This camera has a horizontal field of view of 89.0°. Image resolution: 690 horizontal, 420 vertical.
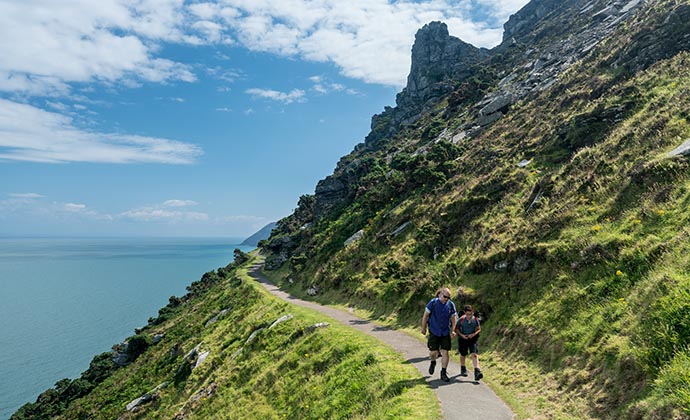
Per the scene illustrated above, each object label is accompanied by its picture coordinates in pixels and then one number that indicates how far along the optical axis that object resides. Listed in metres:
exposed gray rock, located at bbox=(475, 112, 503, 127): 52.83
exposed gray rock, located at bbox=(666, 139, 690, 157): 15.54
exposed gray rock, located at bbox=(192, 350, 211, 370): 25.40
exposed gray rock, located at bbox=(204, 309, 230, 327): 37.09
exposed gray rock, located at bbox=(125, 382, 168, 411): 25.31
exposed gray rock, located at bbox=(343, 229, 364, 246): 40.78
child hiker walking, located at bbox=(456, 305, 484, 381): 11.19
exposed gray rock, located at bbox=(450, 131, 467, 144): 52.47
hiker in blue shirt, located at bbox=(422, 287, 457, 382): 10.99
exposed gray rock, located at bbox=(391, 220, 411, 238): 34.44
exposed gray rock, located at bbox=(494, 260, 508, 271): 17.58
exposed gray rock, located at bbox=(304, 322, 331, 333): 20.22
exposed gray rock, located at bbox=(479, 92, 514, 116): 54.25
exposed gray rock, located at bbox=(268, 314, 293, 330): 24.12
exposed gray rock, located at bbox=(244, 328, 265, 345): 23.70
